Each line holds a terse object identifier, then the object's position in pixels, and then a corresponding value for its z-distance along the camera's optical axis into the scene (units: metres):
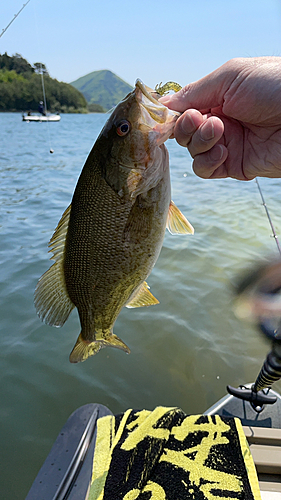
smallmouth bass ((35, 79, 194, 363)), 0.25
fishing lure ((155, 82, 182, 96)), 0.28
